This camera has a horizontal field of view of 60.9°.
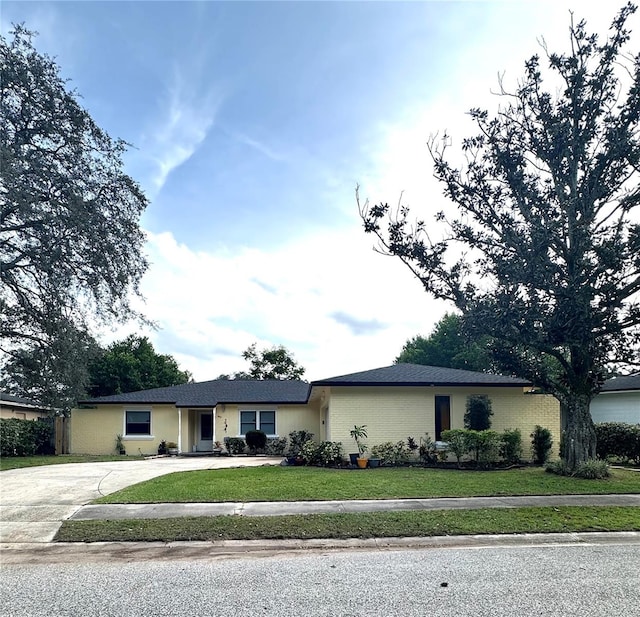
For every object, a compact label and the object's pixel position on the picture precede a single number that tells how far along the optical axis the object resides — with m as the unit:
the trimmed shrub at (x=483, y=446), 16.16
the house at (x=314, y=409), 17.91
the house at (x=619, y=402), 26.12
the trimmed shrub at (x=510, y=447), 16.83
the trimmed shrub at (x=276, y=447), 23.92
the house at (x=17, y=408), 26.86
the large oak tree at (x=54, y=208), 16.08
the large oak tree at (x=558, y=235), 13.16
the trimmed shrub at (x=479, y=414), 17.73
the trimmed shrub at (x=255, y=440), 23.89
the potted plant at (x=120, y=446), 25.28
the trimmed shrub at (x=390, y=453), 16.90
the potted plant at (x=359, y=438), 16.83
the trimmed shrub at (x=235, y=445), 23.92
